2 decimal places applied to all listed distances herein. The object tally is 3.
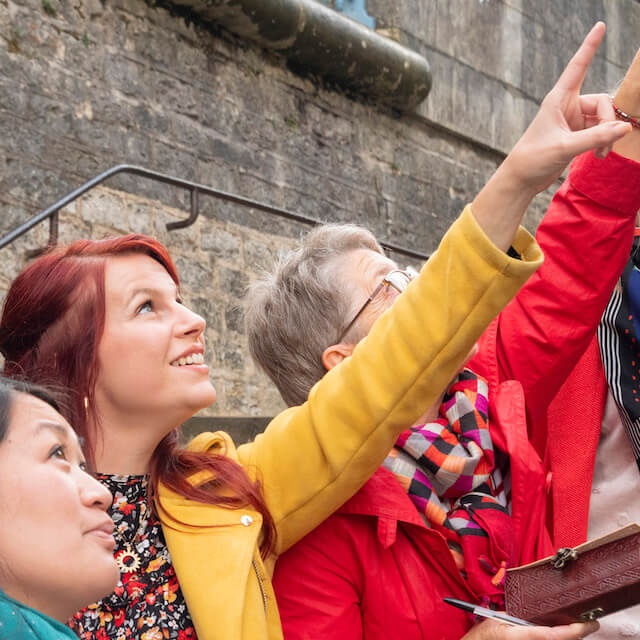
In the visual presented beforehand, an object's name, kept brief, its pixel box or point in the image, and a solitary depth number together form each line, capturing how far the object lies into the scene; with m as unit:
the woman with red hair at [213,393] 1.73
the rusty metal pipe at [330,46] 7.01
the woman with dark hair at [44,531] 1.45
